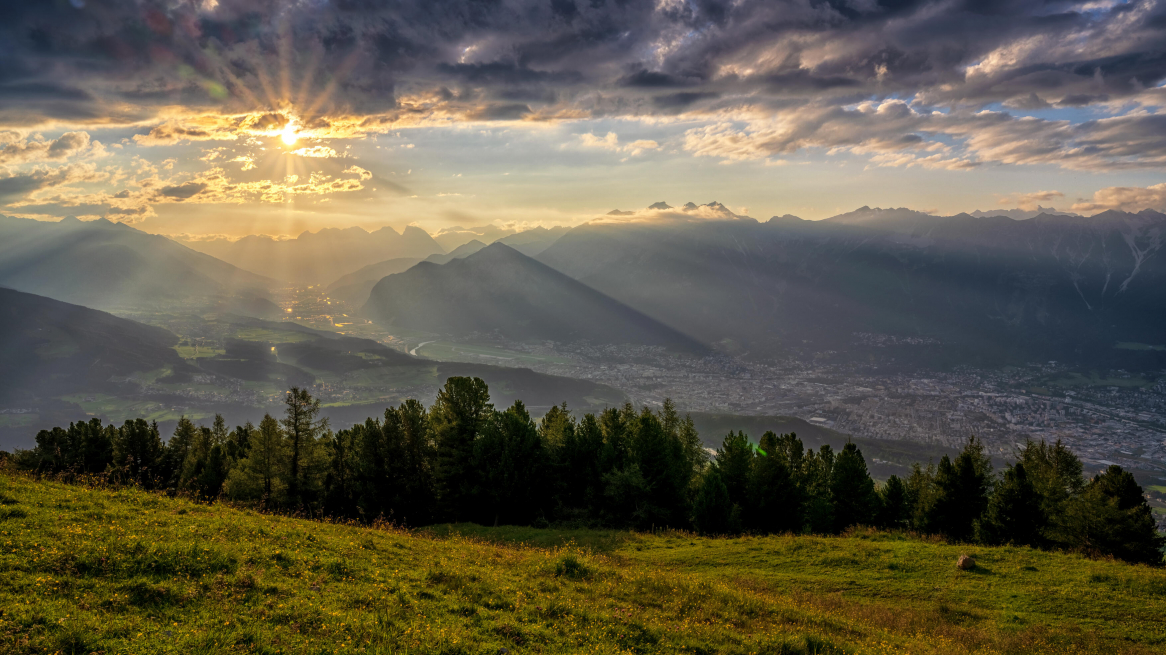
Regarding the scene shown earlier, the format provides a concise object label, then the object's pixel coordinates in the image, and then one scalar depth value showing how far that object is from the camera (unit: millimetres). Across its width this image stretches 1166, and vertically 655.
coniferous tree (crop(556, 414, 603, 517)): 48781
